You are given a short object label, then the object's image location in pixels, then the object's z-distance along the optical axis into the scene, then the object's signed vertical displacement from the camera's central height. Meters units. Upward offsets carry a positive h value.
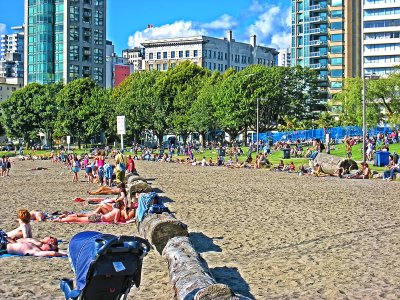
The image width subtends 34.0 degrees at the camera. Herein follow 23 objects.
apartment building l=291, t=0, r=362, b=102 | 118.88 +20.25
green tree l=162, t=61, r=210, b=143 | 92.94 +9.11
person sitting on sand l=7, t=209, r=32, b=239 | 13.34 -1.64
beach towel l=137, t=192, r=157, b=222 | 15.90 -1.33
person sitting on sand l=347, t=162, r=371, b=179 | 37.67 -1.35
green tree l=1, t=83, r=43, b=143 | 109.31 +5.81
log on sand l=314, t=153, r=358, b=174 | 39.97 -0.81
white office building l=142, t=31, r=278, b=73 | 152.00 +23.50
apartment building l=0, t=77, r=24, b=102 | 177.75 +17.52
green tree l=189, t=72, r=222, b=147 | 88.12 +5.01
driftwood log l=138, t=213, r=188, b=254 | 13.40 -1.66
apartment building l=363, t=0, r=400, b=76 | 112.50 +20.25
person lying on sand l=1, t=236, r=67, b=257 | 13.13 -1.98
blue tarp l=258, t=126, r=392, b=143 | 76.44 +2.05
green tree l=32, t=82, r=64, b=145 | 108.75 +6.79
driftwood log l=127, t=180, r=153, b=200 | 23.29 -1.37
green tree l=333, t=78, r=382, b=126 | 76.62 +5.52
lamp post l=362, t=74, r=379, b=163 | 40.14 +0.95
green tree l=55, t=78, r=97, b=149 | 103.00 +6.56
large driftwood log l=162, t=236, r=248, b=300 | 7.62 -1.73
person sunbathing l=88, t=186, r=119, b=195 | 27.69 -1.78
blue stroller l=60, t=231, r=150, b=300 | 7.43 -1.34
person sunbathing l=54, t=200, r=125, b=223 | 18.23 -1.91
